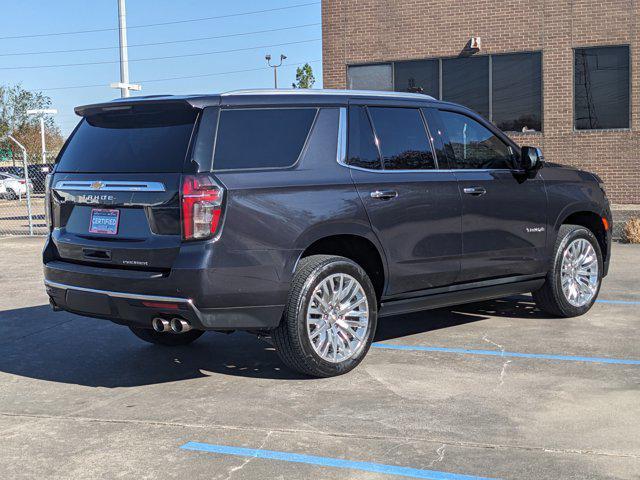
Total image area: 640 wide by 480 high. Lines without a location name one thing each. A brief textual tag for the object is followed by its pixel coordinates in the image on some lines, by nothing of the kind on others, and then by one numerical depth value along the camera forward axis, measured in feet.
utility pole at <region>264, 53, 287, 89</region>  226.38
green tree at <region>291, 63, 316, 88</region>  232.53
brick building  59.47
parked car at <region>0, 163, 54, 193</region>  112.98
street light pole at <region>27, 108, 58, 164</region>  105.87
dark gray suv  17.84
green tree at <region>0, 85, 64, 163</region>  184.96
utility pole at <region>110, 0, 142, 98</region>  64.75
